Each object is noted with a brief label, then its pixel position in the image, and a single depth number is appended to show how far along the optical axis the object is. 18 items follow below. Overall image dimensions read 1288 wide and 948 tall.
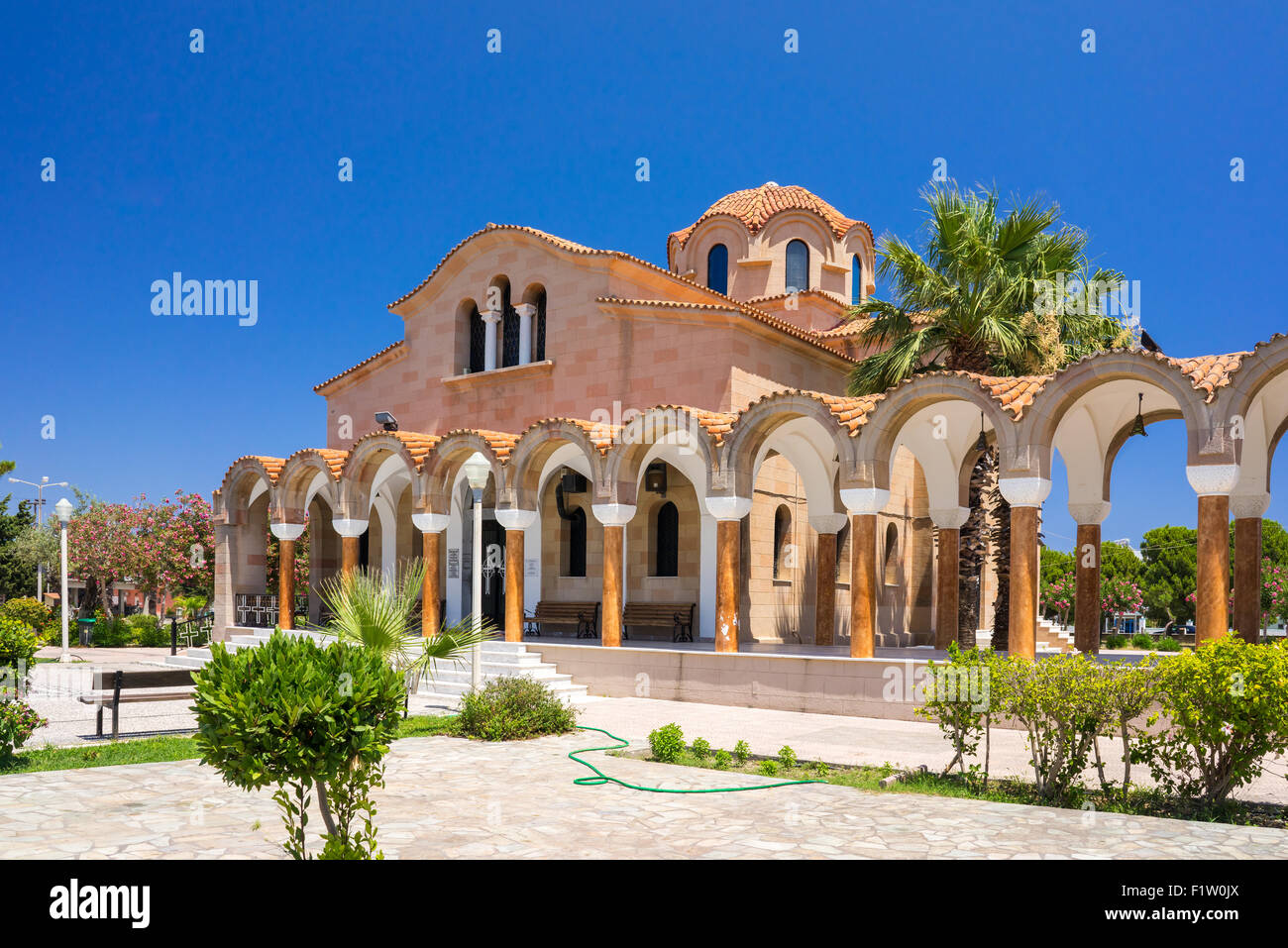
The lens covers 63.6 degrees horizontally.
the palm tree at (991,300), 17.41
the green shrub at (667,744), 11.06
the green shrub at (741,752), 10.91
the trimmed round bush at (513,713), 12.56
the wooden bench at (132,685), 12.55
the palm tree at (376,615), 9.62
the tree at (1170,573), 58.12
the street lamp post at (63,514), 23.74
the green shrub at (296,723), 5.49
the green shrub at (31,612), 28.66
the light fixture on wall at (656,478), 22.30
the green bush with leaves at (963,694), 9.21
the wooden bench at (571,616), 22.94
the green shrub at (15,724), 10.09
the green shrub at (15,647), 10.41
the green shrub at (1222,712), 8.06
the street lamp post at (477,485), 15.39
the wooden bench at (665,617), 21.38
